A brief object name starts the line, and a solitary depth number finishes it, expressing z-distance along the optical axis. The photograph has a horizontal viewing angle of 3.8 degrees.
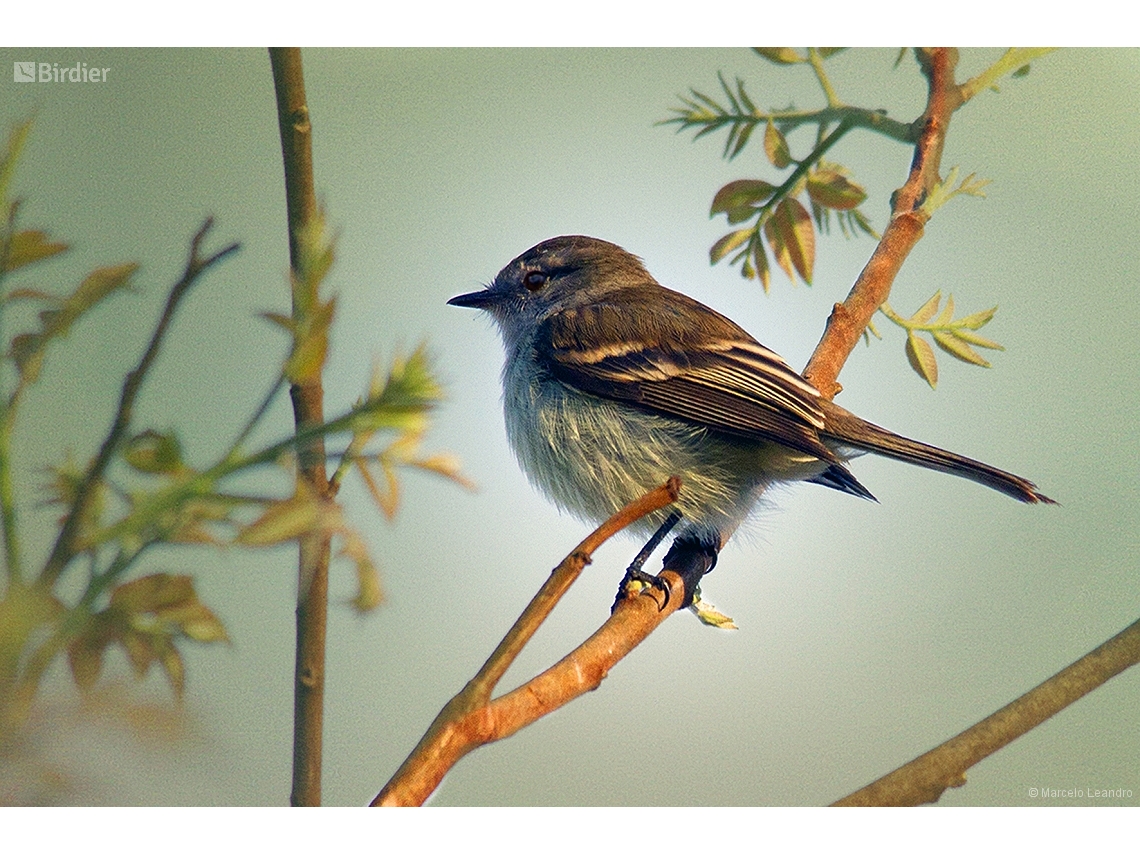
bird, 2.84
